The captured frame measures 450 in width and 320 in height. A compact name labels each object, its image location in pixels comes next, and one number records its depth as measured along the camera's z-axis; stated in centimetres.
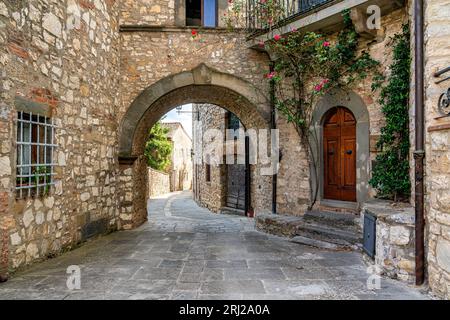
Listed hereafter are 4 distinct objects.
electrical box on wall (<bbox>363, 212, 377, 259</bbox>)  347
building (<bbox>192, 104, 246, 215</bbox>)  1016
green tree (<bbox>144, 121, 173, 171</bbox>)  1814
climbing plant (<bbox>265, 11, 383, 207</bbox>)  468
